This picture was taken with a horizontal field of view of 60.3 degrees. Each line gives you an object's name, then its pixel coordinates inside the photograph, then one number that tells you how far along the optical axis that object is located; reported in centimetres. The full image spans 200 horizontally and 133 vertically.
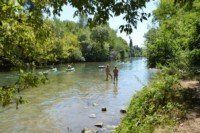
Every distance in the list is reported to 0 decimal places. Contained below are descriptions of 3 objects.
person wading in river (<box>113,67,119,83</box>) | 1650
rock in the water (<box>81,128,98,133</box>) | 735
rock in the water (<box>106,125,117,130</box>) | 779
